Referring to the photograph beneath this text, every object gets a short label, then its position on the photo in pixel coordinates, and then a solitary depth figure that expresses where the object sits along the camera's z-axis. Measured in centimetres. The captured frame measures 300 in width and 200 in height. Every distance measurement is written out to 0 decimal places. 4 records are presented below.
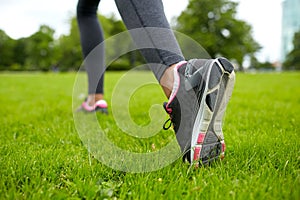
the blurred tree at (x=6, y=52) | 4641
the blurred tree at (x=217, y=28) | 2619
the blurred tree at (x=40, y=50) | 4622
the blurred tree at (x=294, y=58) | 4844
